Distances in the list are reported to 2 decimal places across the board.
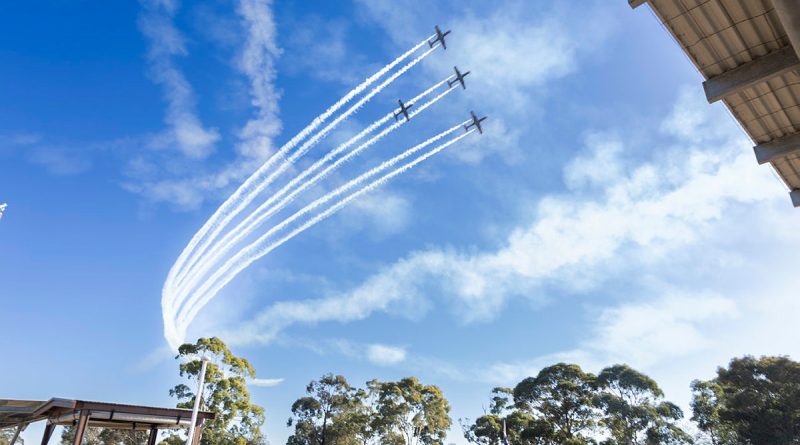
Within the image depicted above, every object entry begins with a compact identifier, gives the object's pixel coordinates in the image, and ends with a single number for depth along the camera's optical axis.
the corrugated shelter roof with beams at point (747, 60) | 5.53
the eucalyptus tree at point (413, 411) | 39.78
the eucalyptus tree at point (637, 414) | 35.00
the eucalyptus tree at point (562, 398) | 36.00
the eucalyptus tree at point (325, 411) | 43.94
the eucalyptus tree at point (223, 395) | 29.28
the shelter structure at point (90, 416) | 12.92
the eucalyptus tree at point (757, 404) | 31.91
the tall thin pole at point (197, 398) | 11.47
